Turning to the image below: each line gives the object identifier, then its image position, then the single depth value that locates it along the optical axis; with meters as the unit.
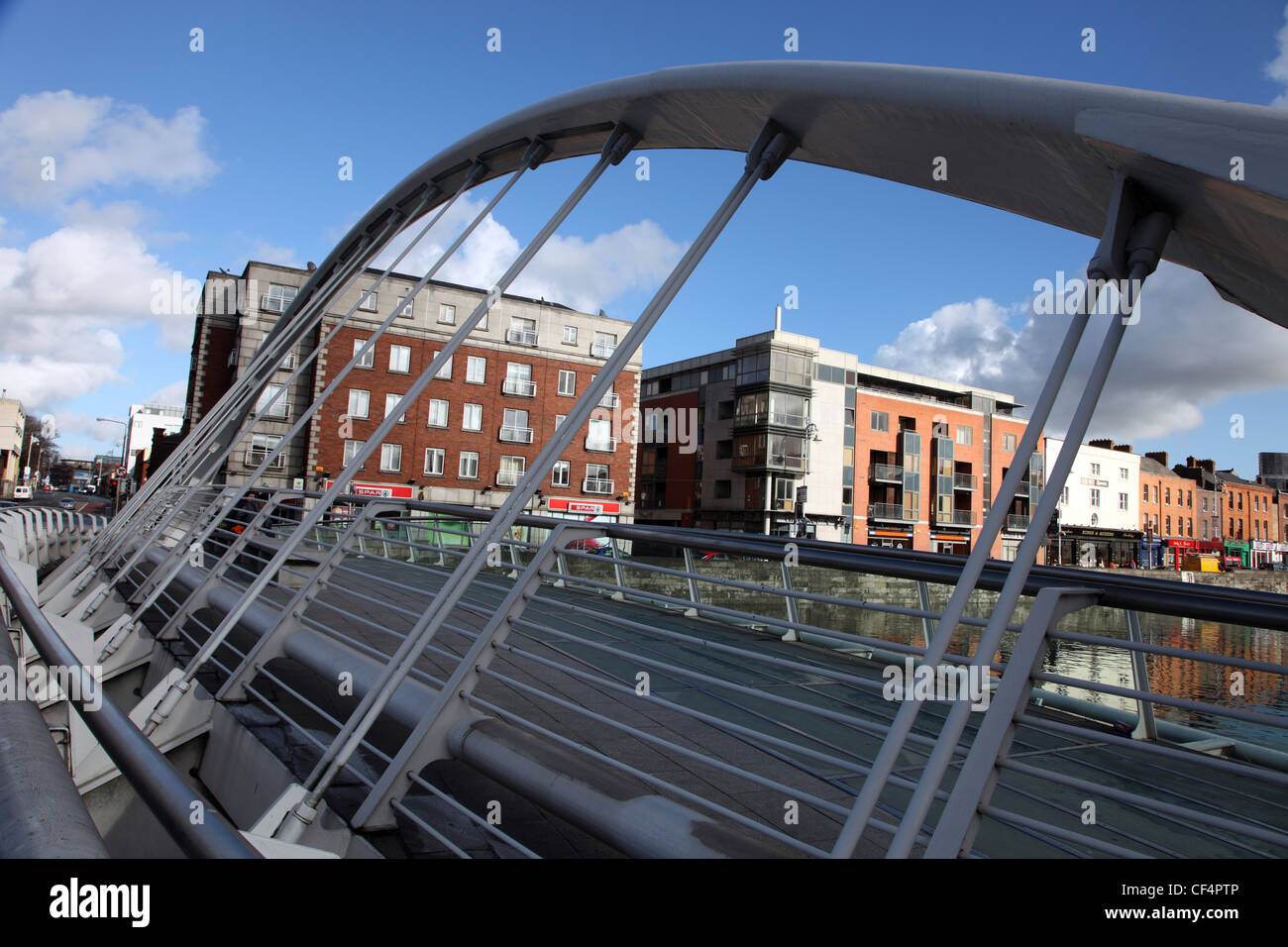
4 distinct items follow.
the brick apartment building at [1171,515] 53.69
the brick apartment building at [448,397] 30.77
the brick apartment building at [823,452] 42.94
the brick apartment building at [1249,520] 63.38
